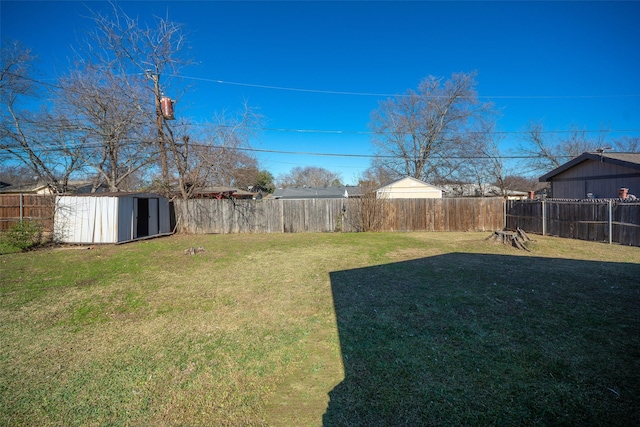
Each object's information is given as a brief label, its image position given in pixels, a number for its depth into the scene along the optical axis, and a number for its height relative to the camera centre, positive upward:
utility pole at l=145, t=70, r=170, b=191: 13.71 +4.13
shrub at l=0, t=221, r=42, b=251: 8.52 -0.61
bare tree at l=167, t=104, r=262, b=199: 14.09 +2.94
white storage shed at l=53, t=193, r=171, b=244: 9.83 -0.08
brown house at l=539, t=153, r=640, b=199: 10.29 +1.81
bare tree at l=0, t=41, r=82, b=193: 13.98 +3.76
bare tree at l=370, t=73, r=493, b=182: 23.73 +7.28
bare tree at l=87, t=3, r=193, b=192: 13.70 +4.84
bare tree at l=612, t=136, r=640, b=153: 25.28 +6.54
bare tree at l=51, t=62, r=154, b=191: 14.36 +4.84
